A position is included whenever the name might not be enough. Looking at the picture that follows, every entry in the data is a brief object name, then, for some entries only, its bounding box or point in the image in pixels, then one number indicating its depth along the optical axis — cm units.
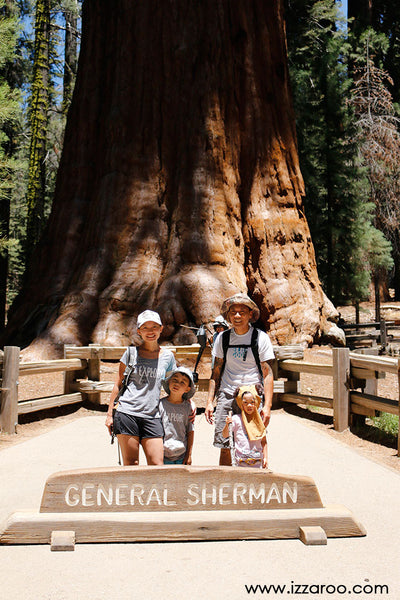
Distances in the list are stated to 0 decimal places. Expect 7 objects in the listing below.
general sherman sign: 363
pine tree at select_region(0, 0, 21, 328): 1463
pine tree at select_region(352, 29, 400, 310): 2164
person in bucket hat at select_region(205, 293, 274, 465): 437
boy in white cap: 429
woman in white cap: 420
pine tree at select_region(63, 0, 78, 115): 2643
